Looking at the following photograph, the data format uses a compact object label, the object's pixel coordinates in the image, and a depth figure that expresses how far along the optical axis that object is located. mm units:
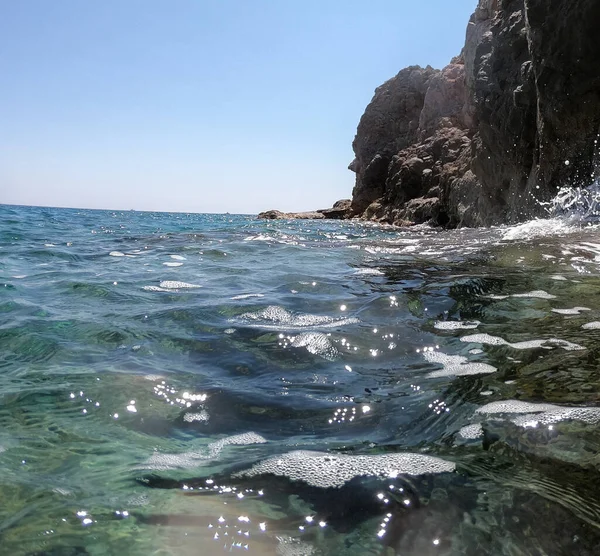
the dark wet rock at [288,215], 46375
